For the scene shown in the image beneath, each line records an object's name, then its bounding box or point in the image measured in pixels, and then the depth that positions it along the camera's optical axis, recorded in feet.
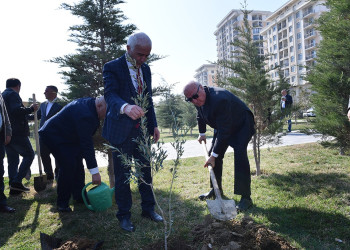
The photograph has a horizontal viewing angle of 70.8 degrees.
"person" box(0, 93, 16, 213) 12.54
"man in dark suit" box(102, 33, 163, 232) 9.00
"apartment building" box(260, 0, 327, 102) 170.91
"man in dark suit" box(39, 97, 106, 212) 10.59
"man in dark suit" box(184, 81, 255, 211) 11.43
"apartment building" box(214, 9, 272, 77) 247.29
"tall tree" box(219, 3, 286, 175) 17.33
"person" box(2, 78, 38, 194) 16.10
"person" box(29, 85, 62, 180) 17.71
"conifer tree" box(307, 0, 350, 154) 15.76
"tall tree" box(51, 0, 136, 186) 16.02
